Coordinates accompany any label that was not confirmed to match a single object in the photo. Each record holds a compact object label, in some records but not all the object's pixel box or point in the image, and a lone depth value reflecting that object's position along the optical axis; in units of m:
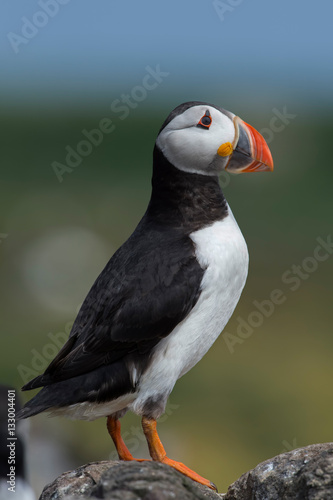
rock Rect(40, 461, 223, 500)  5.98
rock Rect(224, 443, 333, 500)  7.32
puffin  9.08
